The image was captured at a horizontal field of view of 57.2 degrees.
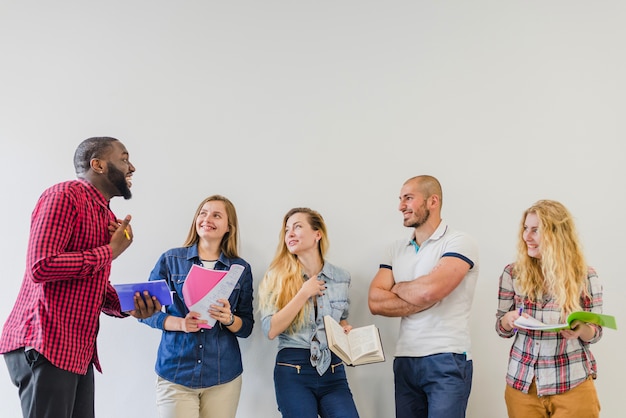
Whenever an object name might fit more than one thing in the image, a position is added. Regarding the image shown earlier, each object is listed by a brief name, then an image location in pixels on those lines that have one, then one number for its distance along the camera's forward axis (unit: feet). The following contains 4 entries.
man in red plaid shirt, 6.97
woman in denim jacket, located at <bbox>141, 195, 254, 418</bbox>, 9.68
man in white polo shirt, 9.24
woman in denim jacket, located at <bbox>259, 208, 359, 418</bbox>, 9.61
